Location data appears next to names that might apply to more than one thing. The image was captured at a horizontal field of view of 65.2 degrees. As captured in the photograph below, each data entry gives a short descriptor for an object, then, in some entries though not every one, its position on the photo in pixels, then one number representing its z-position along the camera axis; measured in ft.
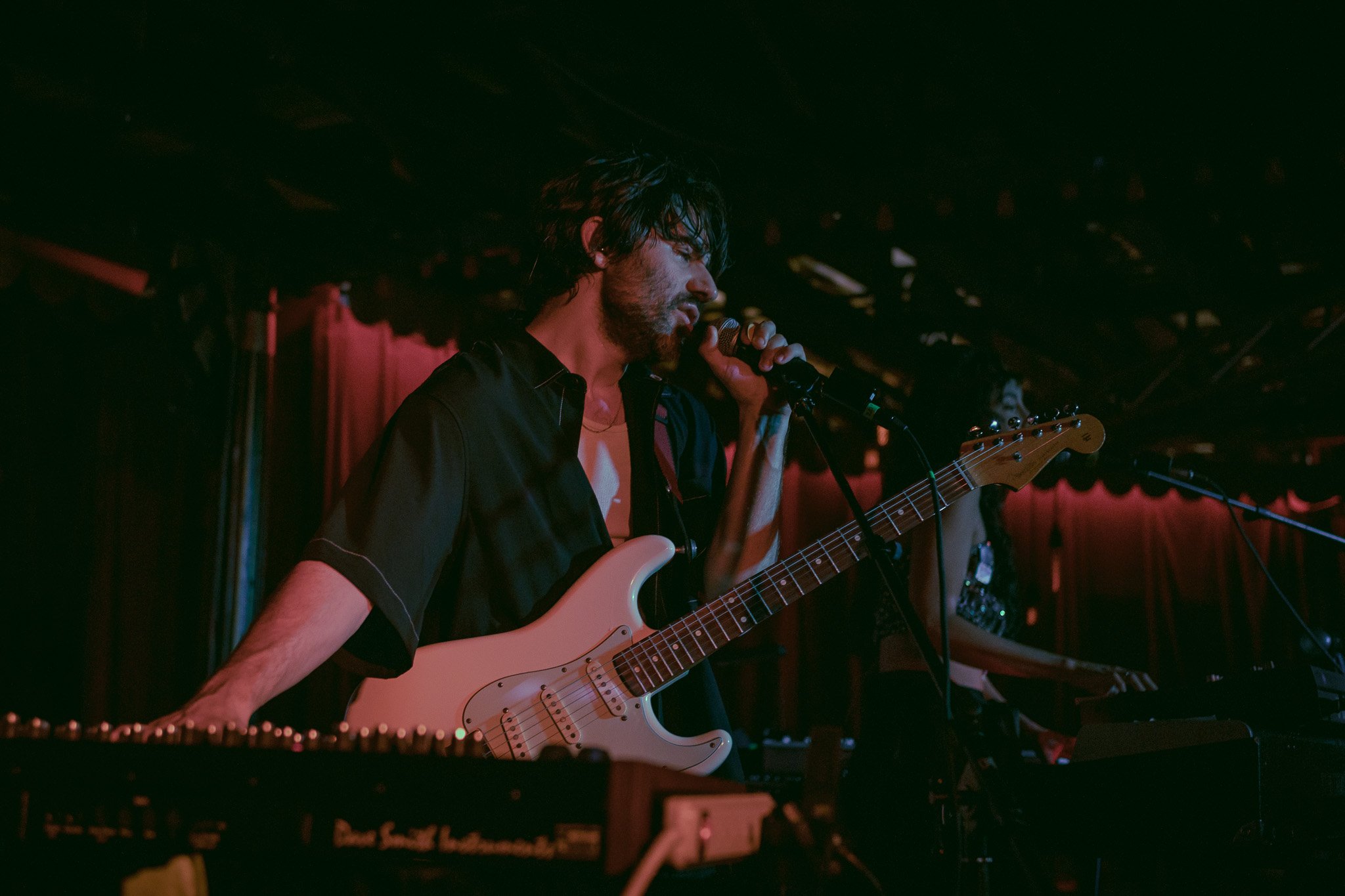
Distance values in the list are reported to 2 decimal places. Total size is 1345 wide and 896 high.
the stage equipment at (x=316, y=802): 3.12
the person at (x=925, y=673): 9.91
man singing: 6.09
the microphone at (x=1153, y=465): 8.46
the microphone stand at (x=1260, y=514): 8.74
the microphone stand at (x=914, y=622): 4.79
